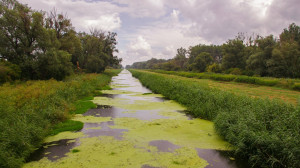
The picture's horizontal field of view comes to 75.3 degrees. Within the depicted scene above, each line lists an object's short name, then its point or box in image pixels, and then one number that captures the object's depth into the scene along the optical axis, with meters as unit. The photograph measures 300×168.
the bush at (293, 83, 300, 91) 19.00
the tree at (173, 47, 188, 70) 92.00
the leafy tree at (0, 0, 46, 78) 18.38
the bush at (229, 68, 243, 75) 39.58
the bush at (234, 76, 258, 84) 25.38
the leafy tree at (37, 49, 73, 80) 20.12
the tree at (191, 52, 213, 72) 56.97
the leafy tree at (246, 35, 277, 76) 35.33
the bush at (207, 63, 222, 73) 48.50
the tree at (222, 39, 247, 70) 47.72
